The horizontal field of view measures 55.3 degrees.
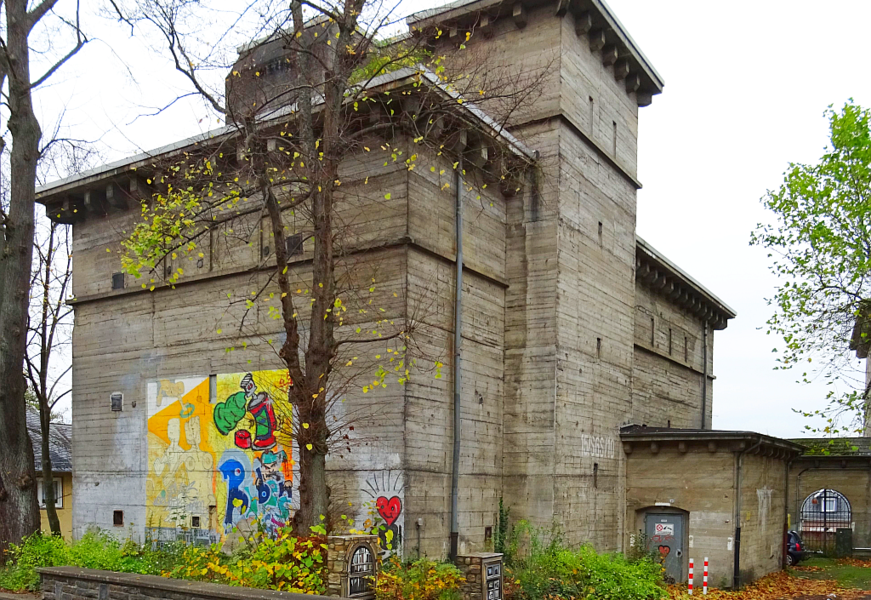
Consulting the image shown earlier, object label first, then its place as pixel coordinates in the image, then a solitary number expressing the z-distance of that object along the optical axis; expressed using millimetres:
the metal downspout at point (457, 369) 18875
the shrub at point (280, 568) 12789
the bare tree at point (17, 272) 17266
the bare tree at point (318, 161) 14289
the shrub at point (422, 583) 13281
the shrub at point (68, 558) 14969
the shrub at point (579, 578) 16781
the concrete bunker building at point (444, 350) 18766
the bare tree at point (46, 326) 29266
